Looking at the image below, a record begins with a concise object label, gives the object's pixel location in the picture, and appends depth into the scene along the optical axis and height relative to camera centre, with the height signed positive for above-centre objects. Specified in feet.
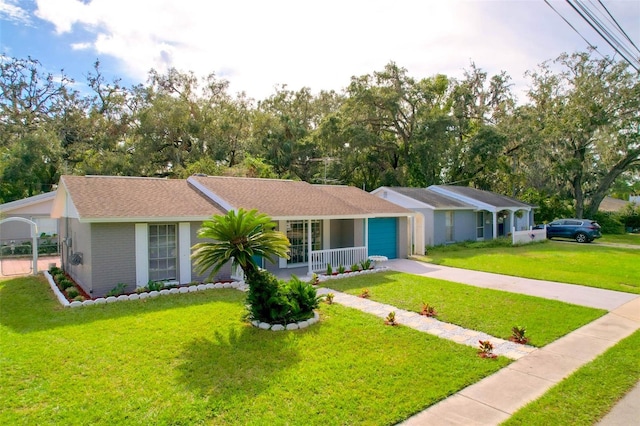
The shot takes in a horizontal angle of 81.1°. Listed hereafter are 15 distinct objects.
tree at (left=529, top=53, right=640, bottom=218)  98.94 +23.98
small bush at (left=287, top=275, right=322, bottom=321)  26.73 -6.42
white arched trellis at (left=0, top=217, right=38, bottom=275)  44.00 -3.58
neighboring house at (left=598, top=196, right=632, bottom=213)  158.91 +2.21
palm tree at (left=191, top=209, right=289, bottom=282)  25.81 -2.20
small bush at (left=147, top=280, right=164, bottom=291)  34.81 -6.72
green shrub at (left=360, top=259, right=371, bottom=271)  46.78 -6.61
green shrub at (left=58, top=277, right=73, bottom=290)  37.06 -6.94
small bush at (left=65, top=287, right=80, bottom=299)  33.17 -7.02
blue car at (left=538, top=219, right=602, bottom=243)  81.66 -4.36
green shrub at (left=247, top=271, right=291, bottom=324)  26.14 -6.17
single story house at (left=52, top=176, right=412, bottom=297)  34.68 -1.10
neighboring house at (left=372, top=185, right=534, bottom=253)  71.05 -0.29
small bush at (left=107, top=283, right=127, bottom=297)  33.22 -6.84
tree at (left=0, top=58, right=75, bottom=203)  82.74 +22.38
